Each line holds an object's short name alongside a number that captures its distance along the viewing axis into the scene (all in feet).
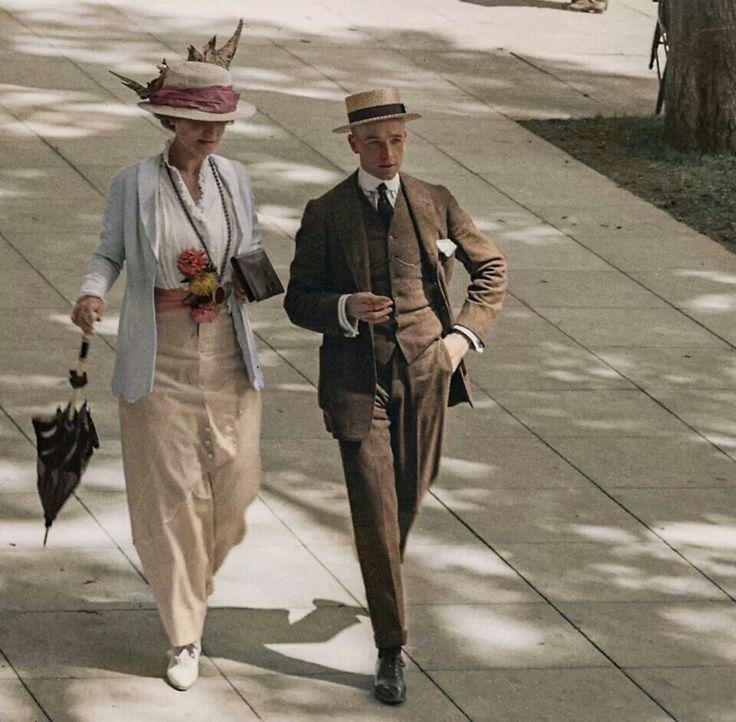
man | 38.84
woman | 37.97
